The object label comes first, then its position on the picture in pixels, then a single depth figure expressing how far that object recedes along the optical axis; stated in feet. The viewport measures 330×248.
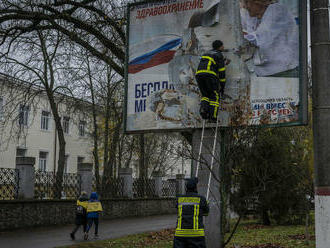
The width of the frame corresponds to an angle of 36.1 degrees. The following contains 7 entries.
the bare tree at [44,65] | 60.76
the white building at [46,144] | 132.98
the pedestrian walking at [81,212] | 53.42
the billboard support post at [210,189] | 34.73
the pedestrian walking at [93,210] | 53.32
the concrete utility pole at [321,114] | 17.93
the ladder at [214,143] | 33.02
